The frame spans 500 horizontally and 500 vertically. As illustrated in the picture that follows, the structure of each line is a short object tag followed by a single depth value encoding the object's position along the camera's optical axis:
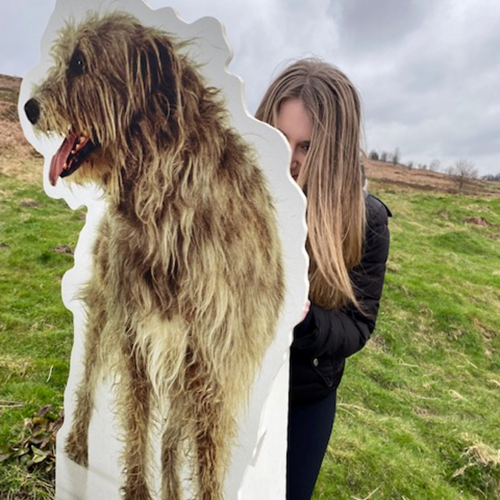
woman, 1.75
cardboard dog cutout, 1.57
